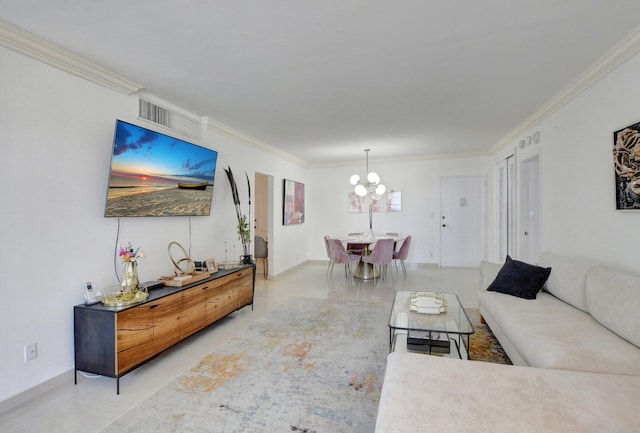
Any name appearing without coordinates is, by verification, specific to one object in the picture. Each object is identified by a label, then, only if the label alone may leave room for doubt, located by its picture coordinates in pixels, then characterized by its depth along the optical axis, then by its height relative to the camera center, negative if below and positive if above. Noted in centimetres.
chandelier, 547 +55
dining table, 557 -96
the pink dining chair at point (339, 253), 539 -68
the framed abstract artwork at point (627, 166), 223 +38
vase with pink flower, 242 -47
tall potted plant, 418 -13
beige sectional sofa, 115 -76
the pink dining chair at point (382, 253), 532 -66
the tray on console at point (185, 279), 289 -62
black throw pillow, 278 -61
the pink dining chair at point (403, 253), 577 -71
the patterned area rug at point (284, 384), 181 -122
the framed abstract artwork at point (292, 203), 619 +28
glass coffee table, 223 -82
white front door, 653 -10
